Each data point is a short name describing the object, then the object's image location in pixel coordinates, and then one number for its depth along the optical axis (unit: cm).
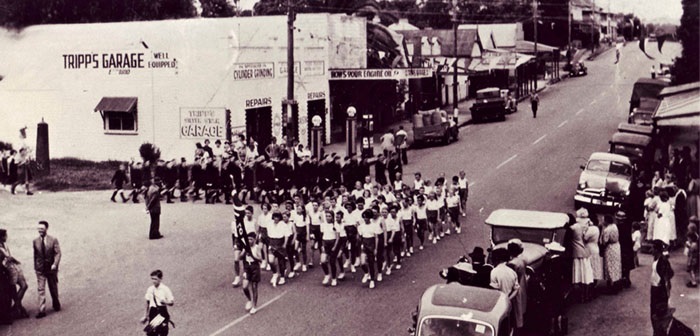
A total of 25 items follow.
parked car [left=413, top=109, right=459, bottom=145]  4022
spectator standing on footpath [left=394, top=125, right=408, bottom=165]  3444
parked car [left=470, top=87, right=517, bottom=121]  4900
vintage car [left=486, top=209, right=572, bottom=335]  1397
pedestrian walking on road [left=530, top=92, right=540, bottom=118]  5019
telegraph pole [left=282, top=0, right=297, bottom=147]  2984
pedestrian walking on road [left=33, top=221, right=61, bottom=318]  1625
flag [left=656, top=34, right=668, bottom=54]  2694
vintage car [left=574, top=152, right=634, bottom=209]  2509
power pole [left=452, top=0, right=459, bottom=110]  5053
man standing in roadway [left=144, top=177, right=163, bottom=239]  2136
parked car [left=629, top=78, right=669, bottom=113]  4094
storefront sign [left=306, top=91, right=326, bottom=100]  4053
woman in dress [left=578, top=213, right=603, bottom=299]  1650
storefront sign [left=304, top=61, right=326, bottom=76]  4035
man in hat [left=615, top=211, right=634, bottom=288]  1737
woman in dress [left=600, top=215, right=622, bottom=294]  1683
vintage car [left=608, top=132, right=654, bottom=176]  2894
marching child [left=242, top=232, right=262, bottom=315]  1587
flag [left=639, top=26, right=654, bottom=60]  2739
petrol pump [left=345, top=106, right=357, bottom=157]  3466
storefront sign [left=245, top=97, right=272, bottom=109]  3491
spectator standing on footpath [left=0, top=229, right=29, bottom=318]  1552
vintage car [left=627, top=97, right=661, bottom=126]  3809
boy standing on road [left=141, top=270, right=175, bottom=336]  1329
